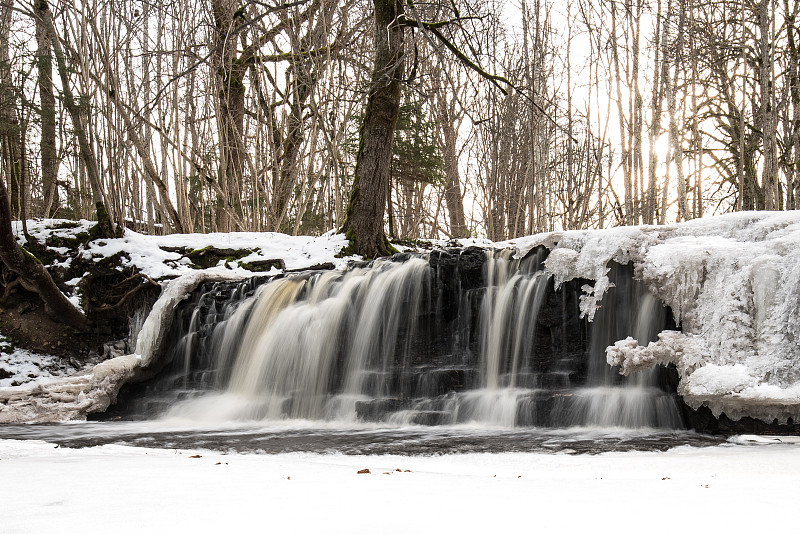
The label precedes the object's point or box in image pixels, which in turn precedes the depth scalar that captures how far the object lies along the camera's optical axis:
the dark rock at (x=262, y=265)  9.77
